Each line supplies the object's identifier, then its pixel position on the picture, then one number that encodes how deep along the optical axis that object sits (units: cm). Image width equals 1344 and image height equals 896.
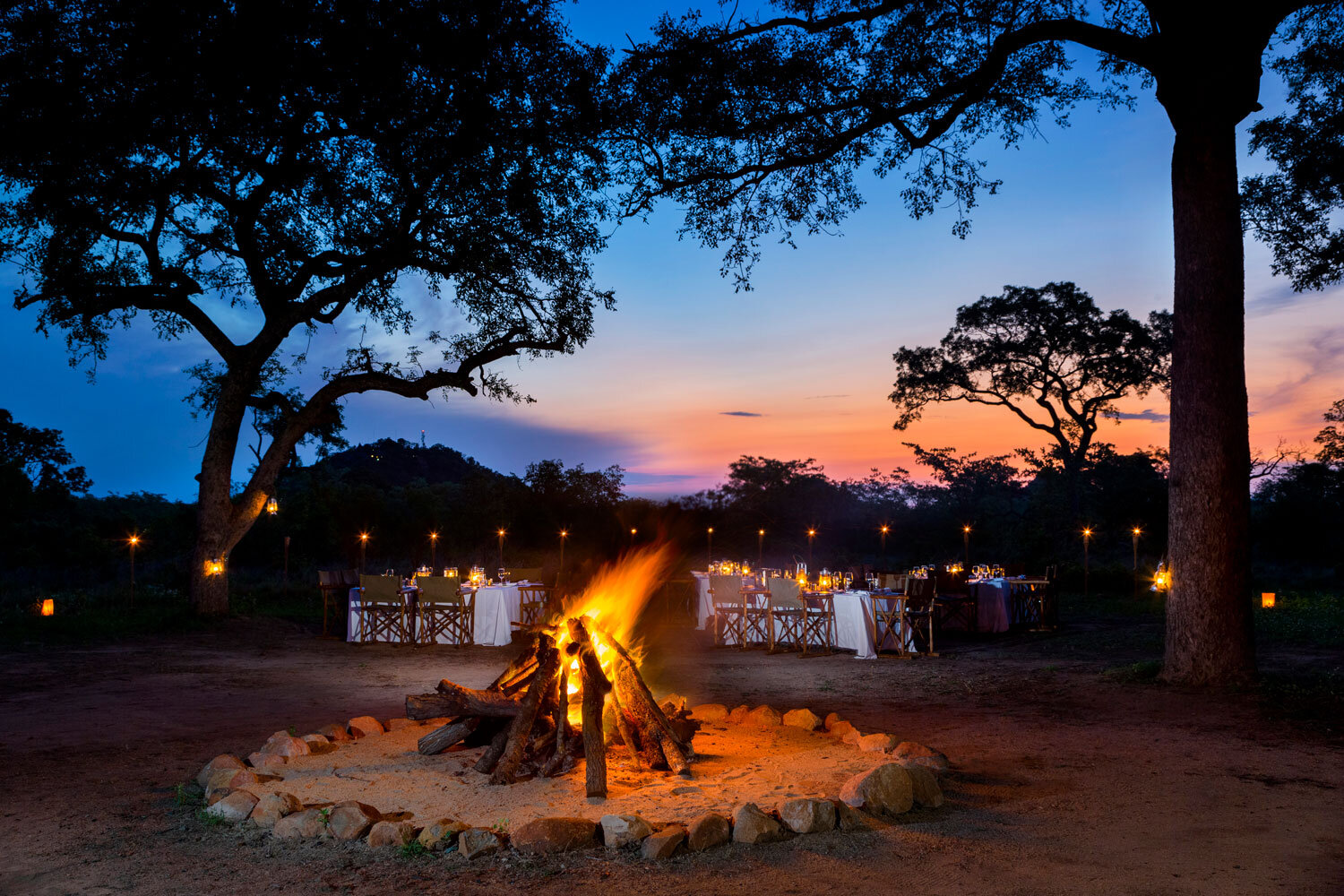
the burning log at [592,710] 399
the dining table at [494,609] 1112
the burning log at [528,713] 421
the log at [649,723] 444
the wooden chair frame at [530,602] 1109
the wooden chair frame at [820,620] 1041
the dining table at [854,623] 986
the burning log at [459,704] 446
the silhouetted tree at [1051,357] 2258
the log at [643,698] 455
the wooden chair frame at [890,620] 979
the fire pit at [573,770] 348
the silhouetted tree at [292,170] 866
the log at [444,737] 473
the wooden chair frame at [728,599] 1104
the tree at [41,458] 2153
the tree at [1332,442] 2175
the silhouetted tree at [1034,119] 693
